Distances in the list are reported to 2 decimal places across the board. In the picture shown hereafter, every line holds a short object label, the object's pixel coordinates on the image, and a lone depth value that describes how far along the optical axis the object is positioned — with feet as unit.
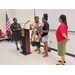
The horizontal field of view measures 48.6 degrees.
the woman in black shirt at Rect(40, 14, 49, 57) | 9.56
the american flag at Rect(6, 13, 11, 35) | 19.82
